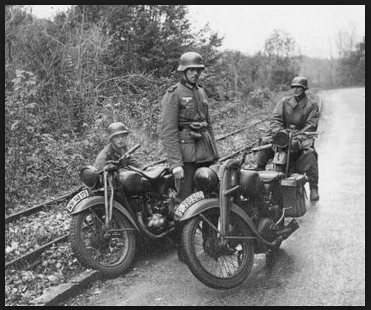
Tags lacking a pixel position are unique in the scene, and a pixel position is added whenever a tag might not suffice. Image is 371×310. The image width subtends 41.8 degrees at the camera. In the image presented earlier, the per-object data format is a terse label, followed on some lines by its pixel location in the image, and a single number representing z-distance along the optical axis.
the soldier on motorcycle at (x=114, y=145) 5.66
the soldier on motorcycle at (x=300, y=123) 7.47
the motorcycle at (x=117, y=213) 4.93
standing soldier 5.16
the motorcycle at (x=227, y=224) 4.61
